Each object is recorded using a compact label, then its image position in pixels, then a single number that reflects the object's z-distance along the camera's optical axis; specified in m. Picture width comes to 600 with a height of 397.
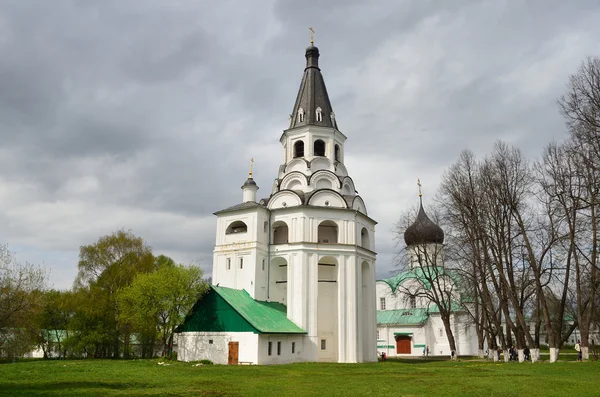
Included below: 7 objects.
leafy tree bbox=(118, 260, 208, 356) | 31.22
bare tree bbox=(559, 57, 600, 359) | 19.55
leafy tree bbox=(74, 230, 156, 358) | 38.91
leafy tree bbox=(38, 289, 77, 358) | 39.69
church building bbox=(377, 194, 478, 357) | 49.97
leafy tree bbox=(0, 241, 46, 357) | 31.55
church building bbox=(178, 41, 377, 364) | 30.78
